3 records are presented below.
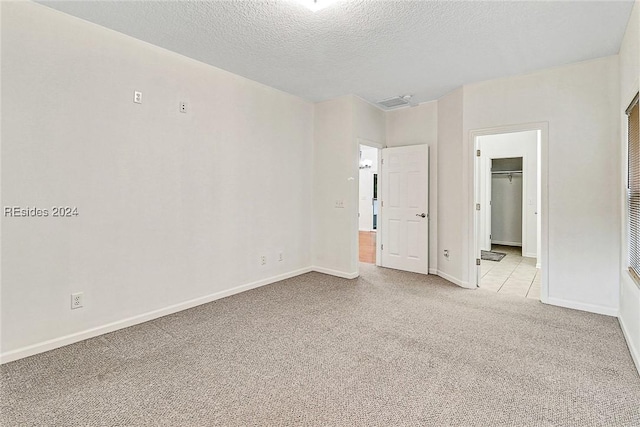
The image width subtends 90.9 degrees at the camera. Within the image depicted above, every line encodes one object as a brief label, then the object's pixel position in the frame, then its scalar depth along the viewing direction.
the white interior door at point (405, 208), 4.77
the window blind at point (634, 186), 2.50
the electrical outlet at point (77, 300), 2.58
